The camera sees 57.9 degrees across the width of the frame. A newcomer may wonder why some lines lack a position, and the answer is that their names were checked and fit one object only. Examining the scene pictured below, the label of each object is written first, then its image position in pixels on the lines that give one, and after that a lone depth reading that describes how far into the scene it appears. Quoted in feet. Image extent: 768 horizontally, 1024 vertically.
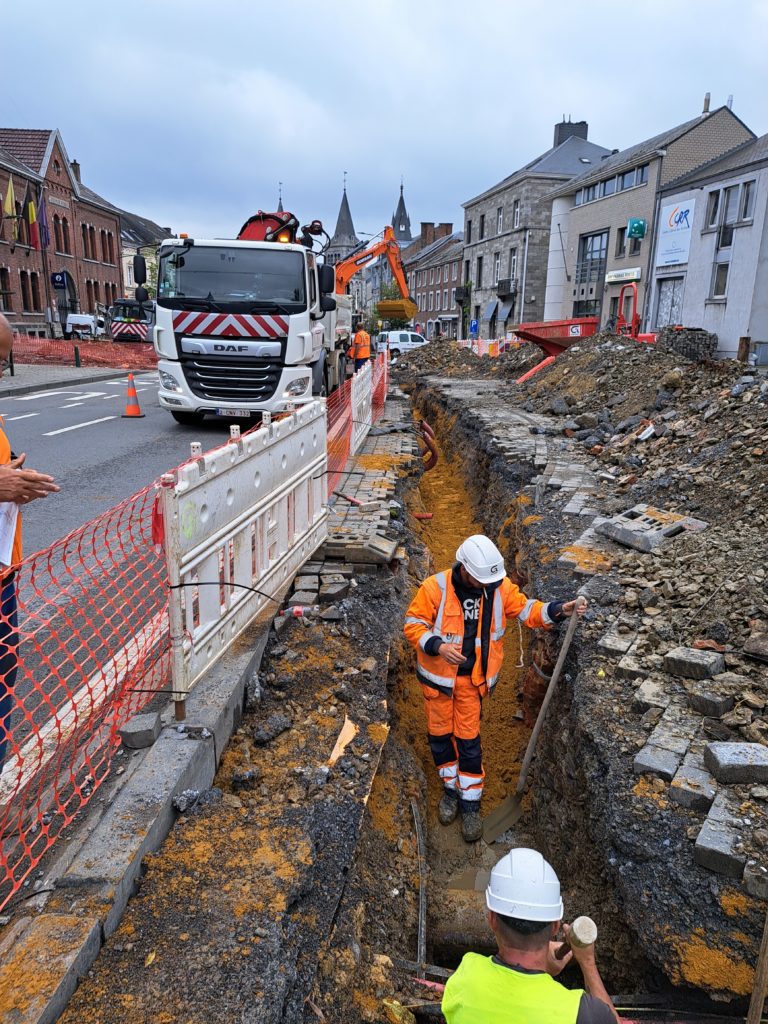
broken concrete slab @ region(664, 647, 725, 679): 14.35
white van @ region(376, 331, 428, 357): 120.26
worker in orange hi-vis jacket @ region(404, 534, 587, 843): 14.92
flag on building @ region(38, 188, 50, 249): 116.26
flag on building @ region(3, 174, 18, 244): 102.22
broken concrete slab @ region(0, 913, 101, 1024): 6.89
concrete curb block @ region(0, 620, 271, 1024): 7.14
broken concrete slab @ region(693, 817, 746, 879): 10.32
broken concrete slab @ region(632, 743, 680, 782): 12.23
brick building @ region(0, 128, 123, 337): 111.24
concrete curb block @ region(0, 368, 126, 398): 55.57
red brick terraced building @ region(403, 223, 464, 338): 204.03
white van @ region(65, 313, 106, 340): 121.49
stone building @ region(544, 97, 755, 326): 97.19
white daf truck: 33.78
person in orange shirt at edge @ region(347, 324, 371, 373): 59.93
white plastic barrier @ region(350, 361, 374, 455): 36.04
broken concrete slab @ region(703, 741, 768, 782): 11.40
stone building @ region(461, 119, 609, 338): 144.15
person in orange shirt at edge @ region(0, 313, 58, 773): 8.85
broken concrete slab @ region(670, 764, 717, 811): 11.46
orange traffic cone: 43.09
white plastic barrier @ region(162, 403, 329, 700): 11.15
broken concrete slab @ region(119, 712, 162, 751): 10.69
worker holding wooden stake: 6.88
